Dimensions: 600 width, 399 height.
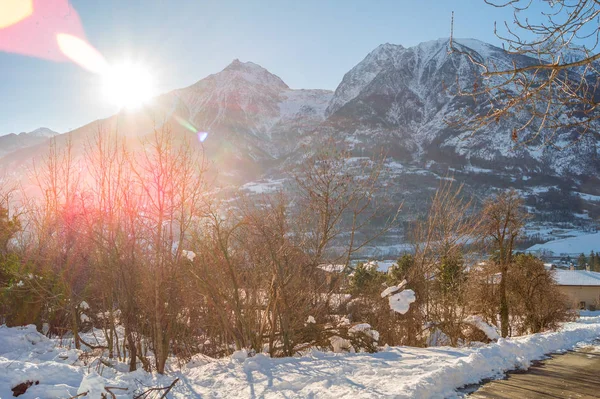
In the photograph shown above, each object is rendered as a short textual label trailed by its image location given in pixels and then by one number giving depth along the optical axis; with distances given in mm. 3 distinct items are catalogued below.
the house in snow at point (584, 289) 62422
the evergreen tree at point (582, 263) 103375
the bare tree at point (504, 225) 22141
